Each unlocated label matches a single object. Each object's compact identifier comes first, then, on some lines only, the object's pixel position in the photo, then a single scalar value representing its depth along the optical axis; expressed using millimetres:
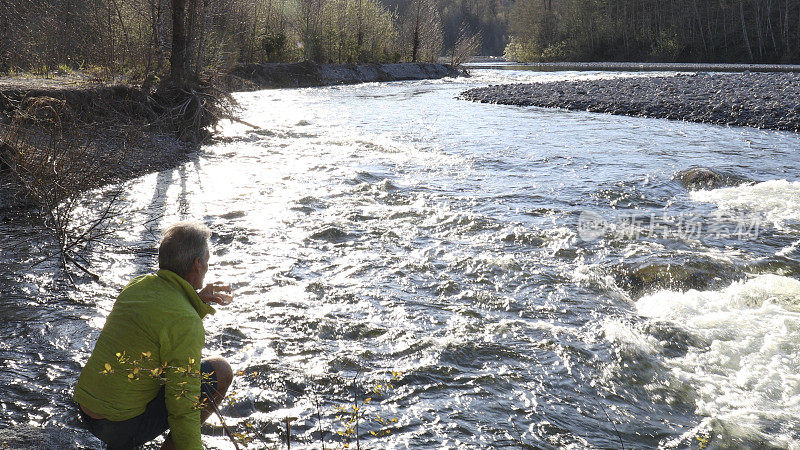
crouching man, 2742
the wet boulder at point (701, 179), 10102
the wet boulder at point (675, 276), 5980
